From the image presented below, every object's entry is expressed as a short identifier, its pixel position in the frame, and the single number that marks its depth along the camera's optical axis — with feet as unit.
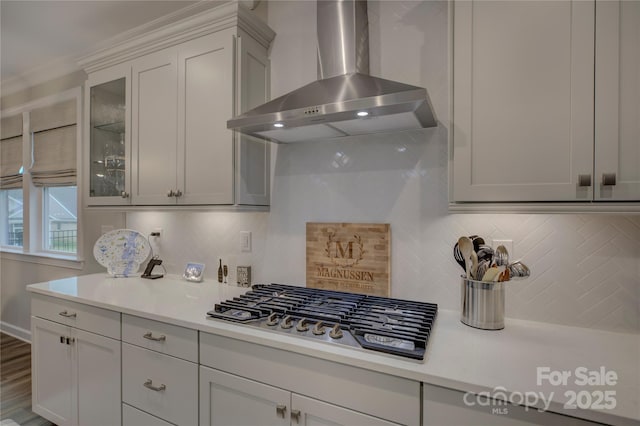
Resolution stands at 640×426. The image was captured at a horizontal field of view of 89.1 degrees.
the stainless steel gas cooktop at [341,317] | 3.70
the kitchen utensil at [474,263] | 4.30
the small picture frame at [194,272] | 7.10
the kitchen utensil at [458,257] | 4.63
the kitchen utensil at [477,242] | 4.49
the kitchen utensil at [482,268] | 4.25
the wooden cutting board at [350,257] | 5.46
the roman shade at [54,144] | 9.91
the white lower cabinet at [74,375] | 5.48
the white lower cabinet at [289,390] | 3.38
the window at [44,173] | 10.01
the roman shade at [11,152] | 11.39
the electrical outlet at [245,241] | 6.81
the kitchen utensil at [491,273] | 4.15
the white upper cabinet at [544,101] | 3.37
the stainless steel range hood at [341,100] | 4.03
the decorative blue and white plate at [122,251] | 7.61
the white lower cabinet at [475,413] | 2.84
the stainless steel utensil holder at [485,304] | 4.20
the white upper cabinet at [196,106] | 5.79
